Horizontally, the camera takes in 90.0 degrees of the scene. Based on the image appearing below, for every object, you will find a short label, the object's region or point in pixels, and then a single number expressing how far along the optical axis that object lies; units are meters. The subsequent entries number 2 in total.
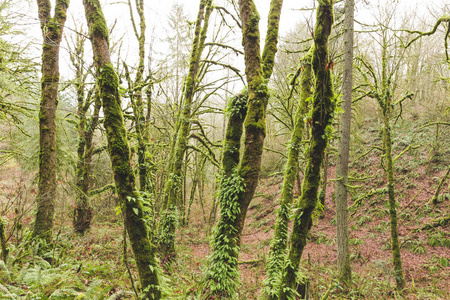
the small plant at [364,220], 10.76
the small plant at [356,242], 9.51
